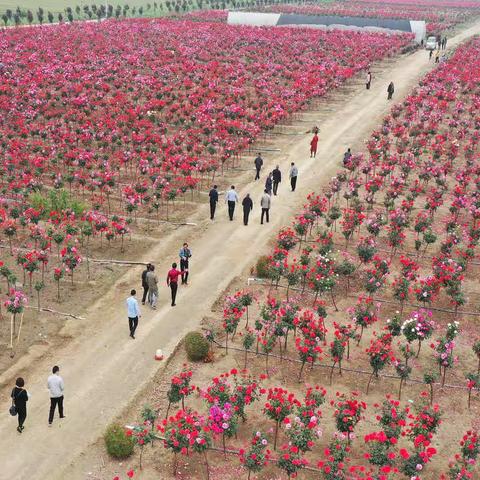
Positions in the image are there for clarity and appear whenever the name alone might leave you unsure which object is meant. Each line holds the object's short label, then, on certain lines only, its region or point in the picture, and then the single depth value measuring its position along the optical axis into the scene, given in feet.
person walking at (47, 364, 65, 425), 50.03
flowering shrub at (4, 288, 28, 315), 61.87
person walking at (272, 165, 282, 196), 100.99
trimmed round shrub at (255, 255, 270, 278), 76.02
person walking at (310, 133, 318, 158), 120.06
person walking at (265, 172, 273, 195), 96.12
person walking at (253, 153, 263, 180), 108.68
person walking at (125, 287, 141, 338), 61.79
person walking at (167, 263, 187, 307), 67.87
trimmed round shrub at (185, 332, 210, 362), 59.93
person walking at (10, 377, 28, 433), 49.01
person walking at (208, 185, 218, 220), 90.58
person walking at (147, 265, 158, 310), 66.80
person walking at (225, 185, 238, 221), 90.94
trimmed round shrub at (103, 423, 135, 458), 48.32
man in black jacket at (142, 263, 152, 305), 66.93
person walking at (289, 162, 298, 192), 102.94
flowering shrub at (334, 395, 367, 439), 46.39
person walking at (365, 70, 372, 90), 181.39
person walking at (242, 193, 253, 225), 89.51
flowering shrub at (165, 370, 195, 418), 50.08
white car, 244.83
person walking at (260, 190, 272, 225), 89.76
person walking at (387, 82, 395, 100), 169.07
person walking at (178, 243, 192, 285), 73.10
